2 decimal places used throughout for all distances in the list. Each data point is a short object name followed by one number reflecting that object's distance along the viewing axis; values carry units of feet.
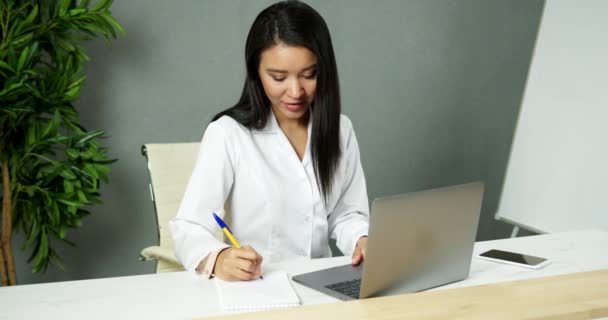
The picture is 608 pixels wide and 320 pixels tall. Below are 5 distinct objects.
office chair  7.03
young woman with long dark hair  5.47
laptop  3.96
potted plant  7.41
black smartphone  5.48
